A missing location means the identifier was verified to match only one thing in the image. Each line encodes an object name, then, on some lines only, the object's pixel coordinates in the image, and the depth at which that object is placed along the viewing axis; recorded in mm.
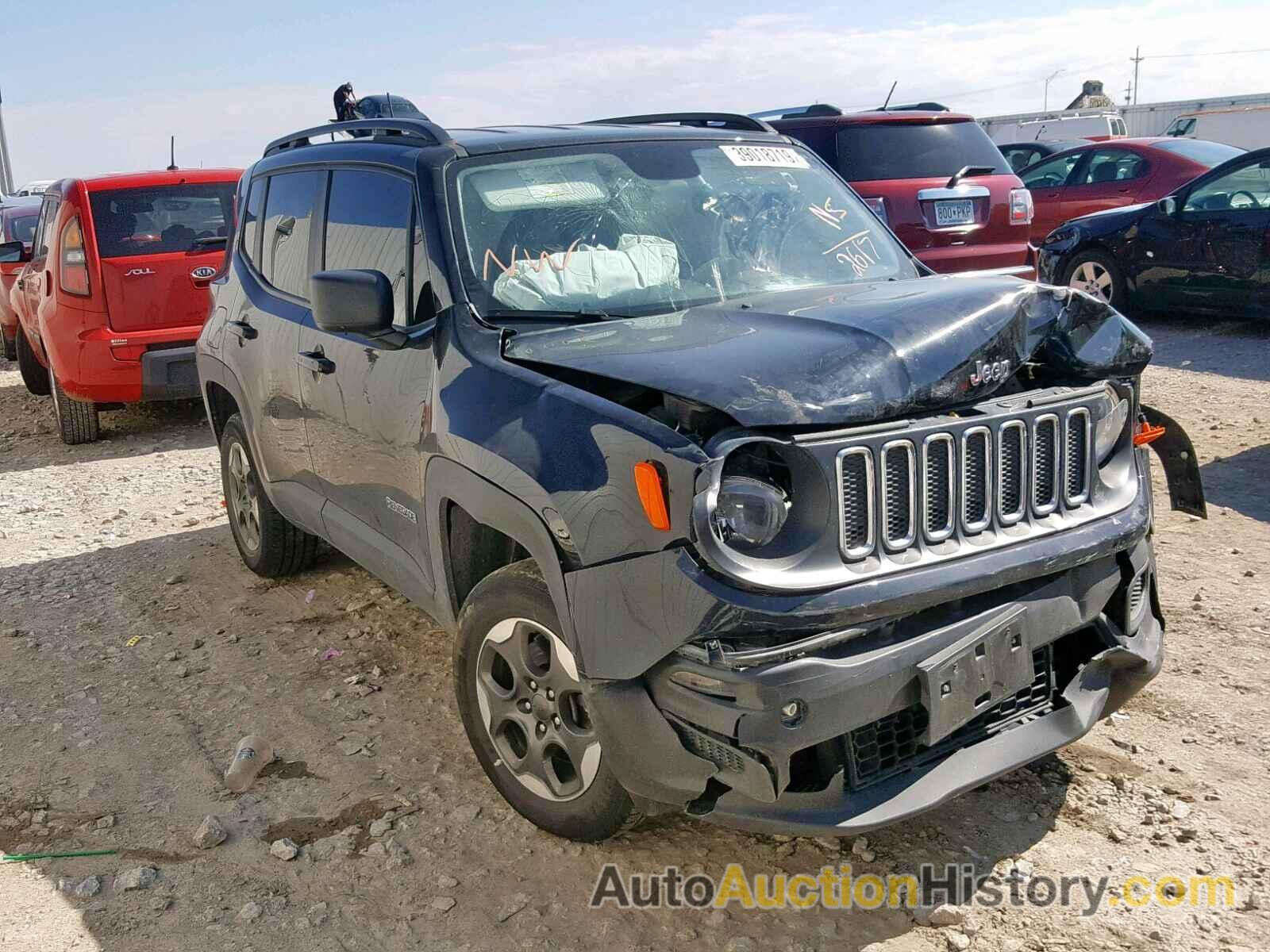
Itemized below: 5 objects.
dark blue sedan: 9648
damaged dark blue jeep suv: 2729
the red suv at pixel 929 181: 9266
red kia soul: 8641
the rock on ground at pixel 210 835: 3576
